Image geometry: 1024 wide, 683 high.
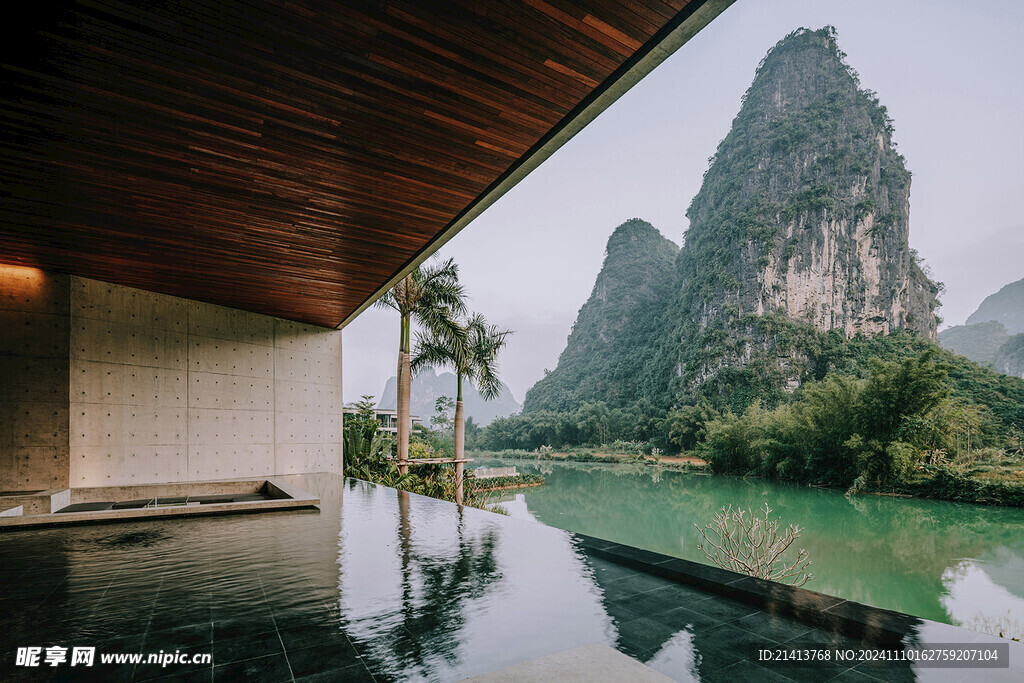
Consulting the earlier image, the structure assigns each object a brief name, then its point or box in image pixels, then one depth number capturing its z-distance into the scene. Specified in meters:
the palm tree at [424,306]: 12.40
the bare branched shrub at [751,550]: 6.05
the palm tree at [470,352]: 12.70
